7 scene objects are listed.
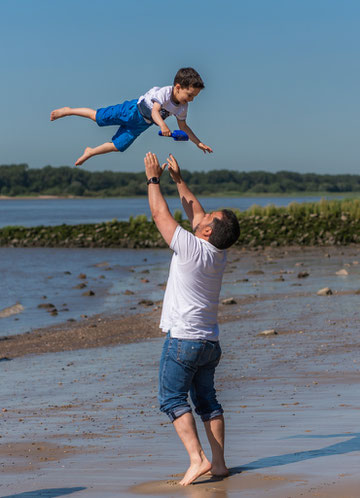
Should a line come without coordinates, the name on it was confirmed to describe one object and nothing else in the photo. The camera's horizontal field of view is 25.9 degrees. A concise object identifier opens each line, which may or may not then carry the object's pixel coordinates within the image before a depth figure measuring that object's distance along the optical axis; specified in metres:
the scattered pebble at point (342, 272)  22.52
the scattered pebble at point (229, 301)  18.00
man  5.63
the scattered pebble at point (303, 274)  22.60
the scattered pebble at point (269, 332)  12.95
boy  6.88
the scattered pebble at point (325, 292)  17.69
